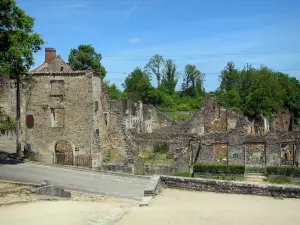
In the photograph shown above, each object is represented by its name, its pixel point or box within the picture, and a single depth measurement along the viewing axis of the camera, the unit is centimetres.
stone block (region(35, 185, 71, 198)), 1806
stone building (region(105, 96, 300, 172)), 3105
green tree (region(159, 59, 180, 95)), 10044
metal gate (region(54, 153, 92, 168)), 2870
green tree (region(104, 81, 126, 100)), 7757
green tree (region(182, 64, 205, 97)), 10181
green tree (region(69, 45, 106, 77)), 6084
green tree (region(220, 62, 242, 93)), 10238
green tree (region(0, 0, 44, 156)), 2366
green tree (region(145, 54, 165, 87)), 10175
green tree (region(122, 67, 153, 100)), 8112
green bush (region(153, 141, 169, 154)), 3753
